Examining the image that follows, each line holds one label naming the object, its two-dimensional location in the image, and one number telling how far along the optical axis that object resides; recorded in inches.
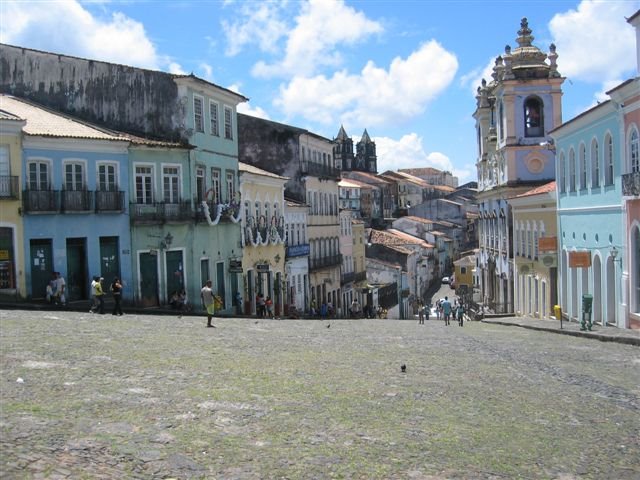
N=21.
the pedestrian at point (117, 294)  970.1
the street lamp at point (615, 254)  1033.6
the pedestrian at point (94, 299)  966.7
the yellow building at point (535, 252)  1477.2
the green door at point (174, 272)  1247.5
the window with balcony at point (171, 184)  1247.5
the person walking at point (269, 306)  1459.8
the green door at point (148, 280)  1195.3
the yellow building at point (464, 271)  3073.8
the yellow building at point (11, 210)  1019.9
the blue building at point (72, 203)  1053.2
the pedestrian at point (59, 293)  1014.7
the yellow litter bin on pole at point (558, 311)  1069.2
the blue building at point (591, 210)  1048.2
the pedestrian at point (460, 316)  1379.2
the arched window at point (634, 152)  968.9
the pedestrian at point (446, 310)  1394.1
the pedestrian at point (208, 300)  904.9
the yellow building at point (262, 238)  1509.6
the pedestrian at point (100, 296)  952.8
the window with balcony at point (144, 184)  1201.4
